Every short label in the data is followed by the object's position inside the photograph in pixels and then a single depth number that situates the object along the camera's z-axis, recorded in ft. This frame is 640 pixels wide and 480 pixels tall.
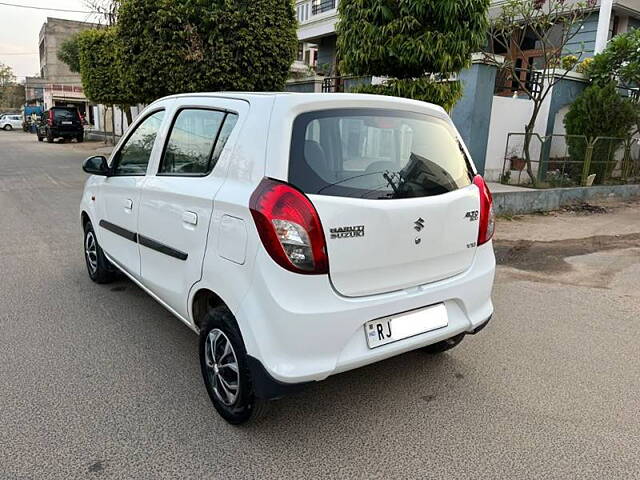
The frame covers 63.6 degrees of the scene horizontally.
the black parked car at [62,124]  86.79
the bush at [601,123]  36.29
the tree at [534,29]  32.71
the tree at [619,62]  36.91
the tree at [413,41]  21.15
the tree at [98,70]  58.80
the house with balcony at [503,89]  32.65
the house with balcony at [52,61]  171.43
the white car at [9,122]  144.70
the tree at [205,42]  31.35
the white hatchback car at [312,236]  7.66
